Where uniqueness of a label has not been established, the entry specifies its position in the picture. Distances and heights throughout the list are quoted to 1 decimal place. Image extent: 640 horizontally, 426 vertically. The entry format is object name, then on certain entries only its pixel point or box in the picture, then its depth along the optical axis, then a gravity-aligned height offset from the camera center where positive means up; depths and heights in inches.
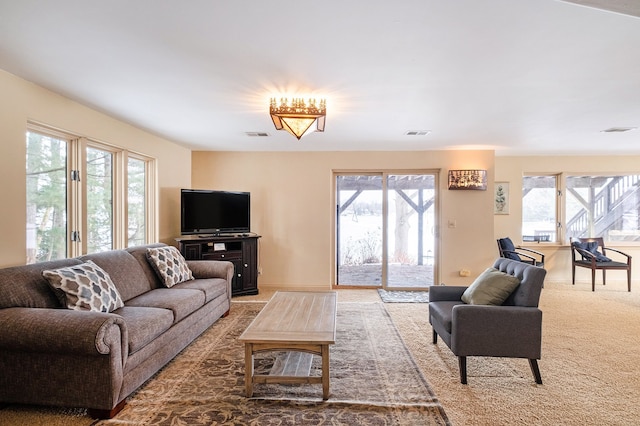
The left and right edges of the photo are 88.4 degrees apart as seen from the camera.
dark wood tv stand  183.5 -23.8
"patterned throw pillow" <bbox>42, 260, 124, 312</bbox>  92.3 -22.6
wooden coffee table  88.0 -34.2
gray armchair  96.2 -34.6
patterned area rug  81.3 -51.0
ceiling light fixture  114.2 +34.4
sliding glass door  223.0 -12.3
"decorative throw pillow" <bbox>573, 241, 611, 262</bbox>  229.0 -24.9
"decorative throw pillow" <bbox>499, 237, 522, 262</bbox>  210.7 -22.5
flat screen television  185.8 -0.5
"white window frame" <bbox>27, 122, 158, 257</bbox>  127.6 +9.5
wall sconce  211.2 +20.7
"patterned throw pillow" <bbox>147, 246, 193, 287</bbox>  139.1 -23.8
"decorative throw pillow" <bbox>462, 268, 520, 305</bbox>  103.2 -24.9
